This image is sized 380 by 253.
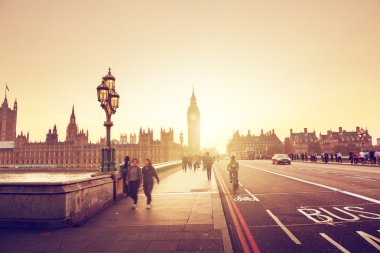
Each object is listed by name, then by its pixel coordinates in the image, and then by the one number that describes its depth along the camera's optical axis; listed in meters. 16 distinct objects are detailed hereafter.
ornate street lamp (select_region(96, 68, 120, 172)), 13.07
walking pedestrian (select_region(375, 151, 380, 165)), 37.17
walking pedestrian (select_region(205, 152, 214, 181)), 21.53
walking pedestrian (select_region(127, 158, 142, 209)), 11.15
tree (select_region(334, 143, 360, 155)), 137.96
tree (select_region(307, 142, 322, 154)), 156.75
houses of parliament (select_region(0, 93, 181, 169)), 152.12
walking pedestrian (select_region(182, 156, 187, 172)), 36.57
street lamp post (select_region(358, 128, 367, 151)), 43.62
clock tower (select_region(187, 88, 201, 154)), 158.35
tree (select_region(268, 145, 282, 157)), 167.12
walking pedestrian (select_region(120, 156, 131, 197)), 13.66
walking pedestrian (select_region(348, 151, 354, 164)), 41.93
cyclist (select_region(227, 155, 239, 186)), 15.72
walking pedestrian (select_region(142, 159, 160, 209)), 11.26
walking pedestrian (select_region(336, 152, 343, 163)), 45.62
